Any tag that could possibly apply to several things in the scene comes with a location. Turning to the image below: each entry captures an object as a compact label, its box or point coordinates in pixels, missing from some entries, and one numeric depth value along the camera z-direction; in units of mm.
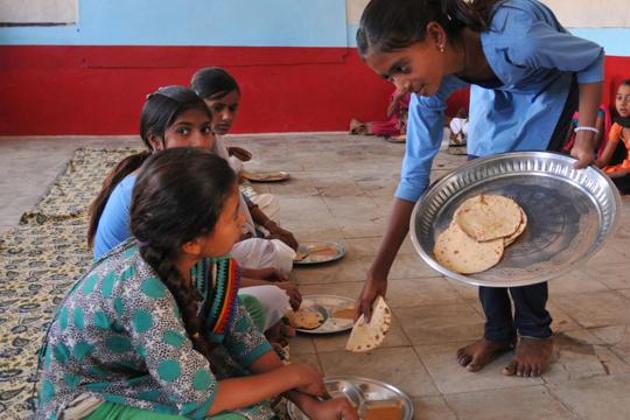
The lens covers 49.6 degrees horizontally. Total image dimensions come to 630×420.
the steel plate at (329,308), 2453
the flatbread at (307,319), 2473
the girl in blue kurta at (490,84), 1529
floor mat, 2108
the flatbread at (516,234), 1653
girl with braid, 1343
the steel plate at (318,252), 3195
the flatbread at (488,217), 1657
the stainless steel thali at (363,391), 1953
